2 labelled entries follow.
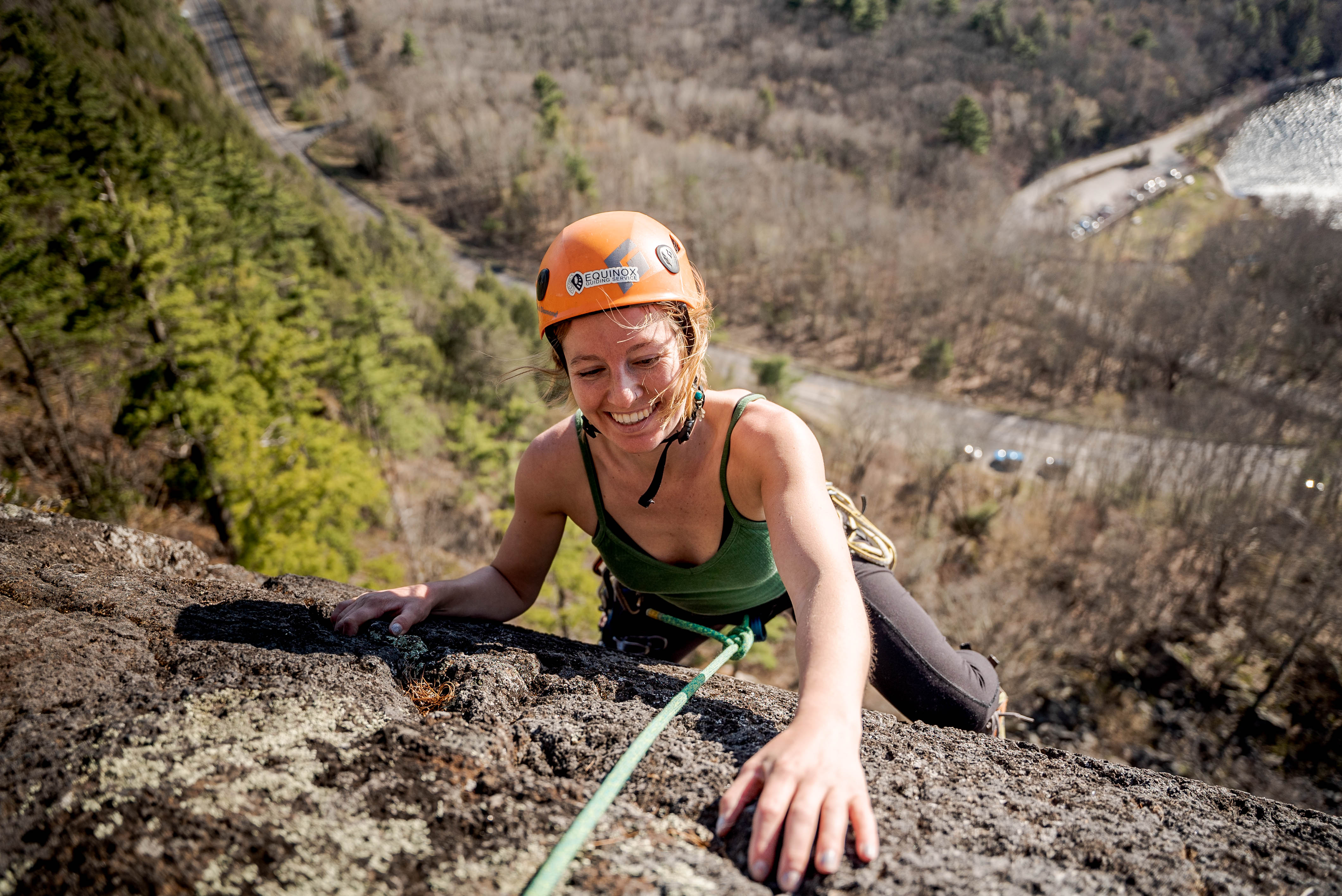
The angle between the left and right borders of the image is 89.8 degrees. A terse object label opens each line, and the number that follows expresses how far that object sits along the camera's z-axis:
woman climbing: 1.37
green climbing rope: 1.18
